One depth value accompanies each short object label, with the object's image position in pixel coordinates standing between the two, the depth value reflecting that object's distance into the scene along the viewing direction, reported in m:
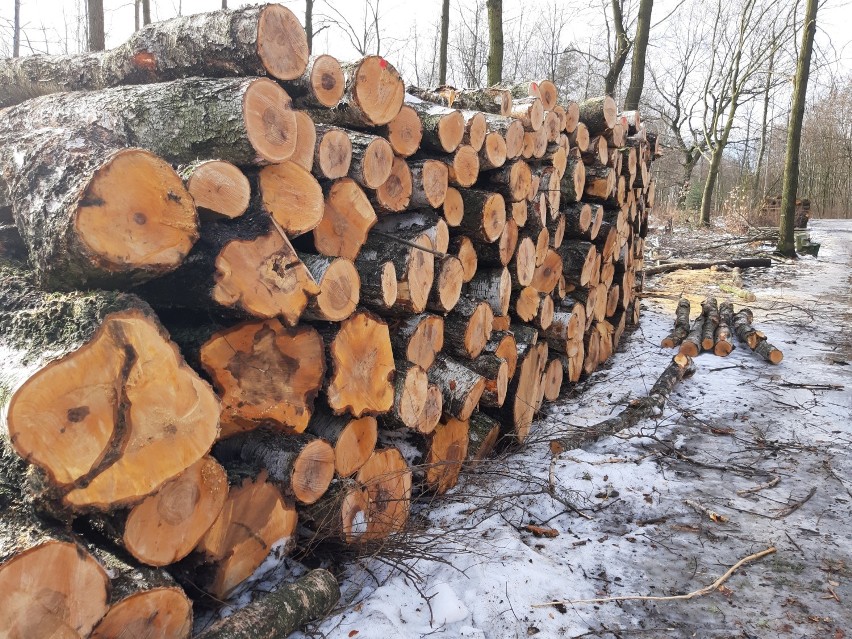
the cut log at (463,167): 3.43
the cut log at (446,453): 3.25
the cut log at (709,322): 5.91
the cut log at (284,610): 1.92
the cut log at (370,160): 2.78
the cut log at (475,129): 3.50
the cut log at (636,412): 3.91
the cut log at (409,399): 2.89
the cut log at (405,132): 3.07
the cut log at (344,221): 2.70
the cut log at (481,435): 3.57
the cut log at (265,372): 2.19
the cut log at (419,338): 3.03
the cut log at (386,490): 2.75
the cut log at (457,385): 3.27
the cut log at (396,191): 2.99
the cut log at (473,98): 4.18
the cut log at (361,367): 2.53
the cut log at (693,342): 5.69
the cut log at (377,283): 2.79
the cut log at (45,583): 1.43
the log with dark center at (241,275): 2.04
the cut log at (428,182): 3.19
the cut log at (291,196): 2.31
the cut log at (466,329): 3.50
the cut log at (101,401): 1.49
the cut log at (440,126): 3.28
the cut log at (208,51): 2.36
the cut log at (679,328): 6.18
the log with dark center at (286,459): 2.37
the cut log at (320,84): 2.61
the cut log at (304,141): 2.42
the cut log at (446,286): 3.22
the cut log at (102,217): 1.71
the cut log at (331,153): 2.55
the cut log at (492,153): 3.66
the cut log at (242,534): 2.17
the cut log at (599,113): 5.37
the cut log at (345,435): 2.58
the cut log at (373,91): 2.84
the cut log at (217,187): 2.03
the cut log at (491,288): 3.84
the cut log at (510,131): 3.80
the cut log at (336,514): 2.53
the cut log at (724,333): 5.79
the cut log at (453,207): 3.47
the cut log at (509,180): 3.85
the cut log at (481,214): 3.61
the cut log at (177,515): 1.83
